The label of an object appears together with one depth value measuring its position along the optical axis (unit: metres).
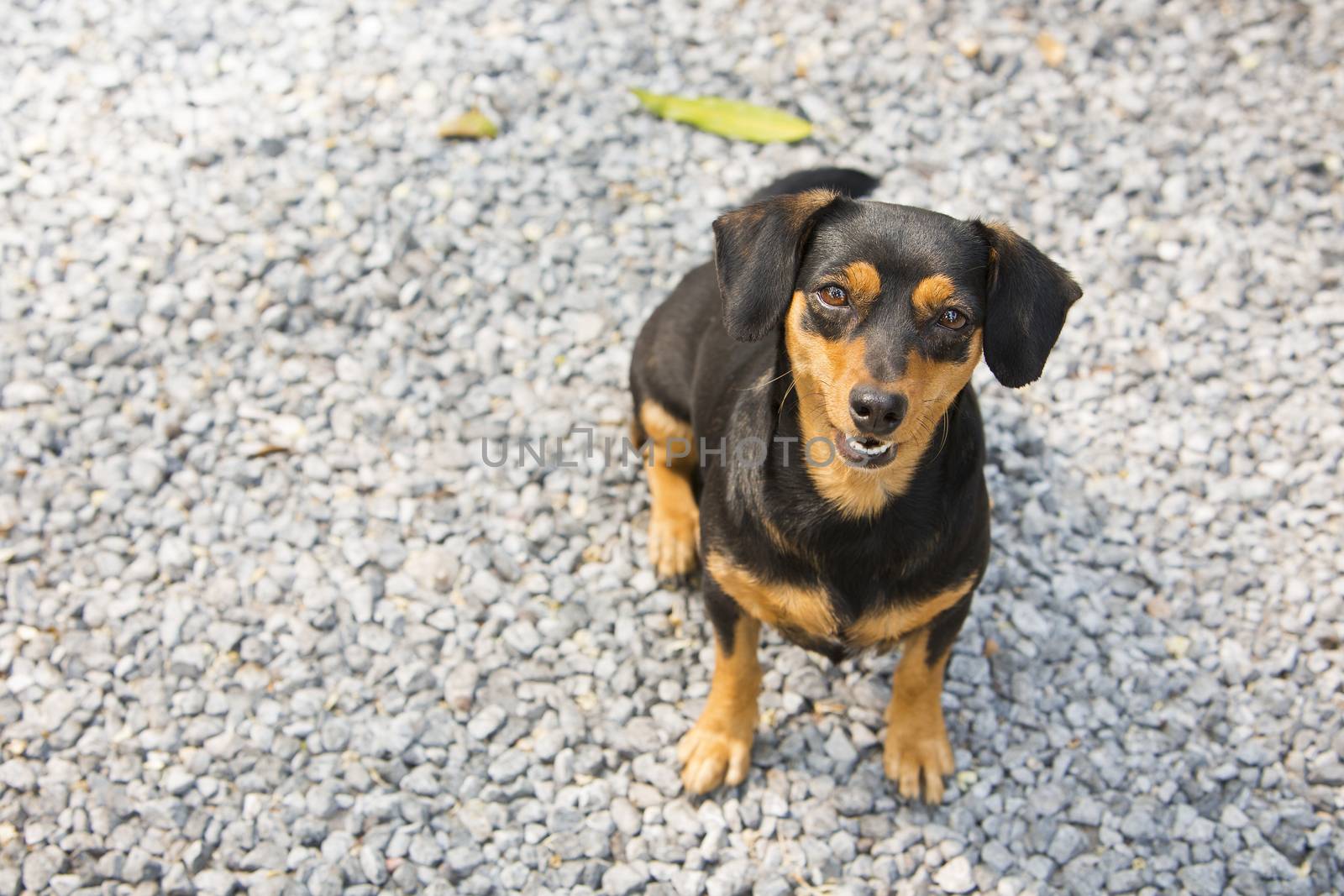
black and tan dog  3.09
